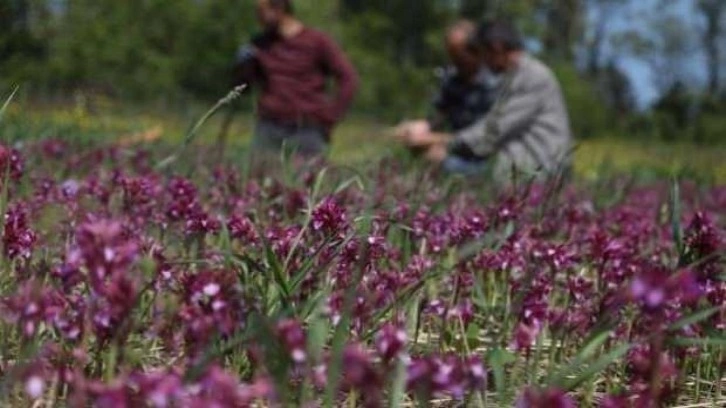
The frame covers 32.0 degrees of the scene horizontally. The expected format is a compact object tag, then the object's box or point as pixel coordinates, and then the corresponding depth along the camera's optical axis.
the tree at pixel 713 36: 69.88
